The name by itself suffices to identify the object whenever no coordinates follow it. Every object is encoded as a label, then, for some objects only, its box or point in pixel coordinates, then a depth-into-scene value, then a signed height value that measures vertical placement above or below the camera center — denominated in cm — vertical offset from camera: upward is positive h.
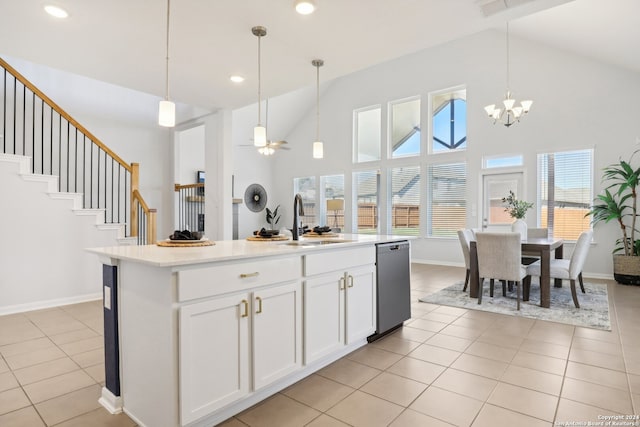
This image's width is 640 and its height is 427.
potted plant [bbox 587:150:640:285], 533 +0
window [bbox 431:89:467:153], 756 +199
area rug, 370 -113
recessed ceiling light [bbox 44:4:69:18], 289 +167
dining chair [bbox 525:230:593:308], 411 -68
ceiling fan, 649 +121
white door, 676 +31
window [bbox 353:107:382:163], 891 +199
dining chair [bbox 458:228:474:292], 492 -48
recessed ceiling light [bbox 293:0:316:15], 270 +160
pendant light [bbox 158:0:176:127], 248 +70
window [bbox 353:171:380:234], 889 +26
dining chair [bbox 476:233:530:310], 404 -54
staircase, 402 -31
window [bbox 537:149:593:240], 613 +36
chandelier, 526 +159
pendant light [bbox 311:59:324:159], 374 +70
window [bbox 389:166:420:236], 819 +27
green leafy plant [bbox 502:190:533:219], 519 +5
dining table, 409 -65
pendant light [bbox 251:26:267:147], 325 +76
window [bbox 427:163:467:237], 750 +26
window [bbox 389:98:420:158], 823 +200
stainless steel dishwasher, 312 -70
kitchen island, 170 -64
